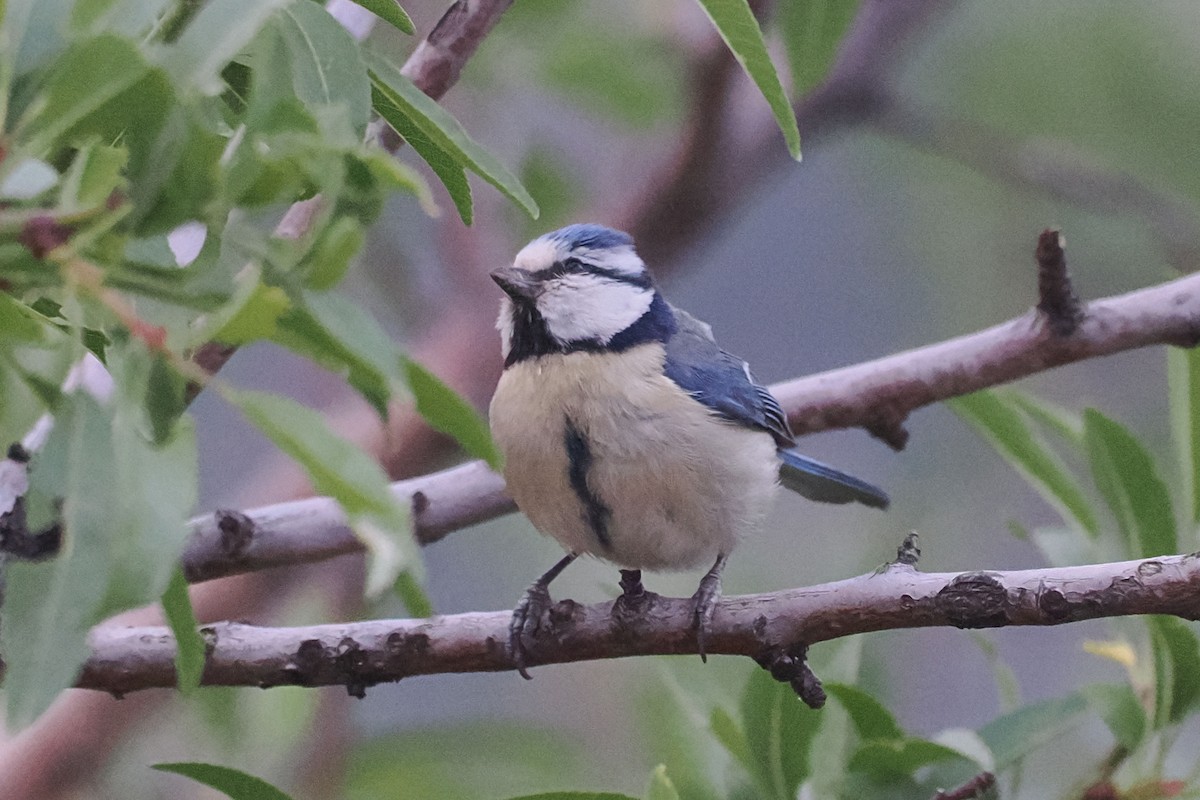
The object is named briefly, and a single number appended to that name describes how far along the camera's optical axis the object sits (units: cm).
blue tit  394
